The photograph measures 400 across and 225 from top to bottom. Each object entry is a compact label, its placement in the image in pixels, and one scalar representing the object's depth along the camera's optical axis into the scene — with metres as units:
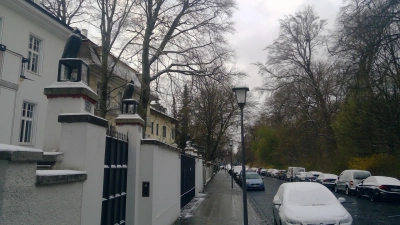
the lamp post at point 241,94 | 9.69
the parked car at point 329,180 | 29.52
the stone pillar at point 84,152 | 4.62
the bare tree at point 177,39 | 15.53
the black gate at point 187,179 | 14.69
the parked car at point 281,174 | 49.09
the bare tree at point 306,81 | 37.62
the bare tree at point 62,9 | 21.65
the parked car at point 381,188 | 18.61
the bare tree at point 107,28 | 16.17
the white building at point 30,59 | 15.91
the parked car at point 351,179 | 23.61
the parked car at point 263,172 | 65.90
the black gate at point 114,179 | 6.12
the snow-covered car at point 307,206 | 7.96
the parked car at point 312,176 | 34.56
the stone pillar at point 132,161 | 7.52
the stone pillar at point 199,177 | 21.59
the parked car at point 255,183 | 28.11
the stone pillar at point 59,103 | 5.11
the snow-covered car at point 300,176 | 36.13
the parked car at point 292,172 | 40.56
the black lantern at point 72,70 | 5.29
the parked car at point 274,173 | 54.88
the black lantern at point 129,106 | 8.20
